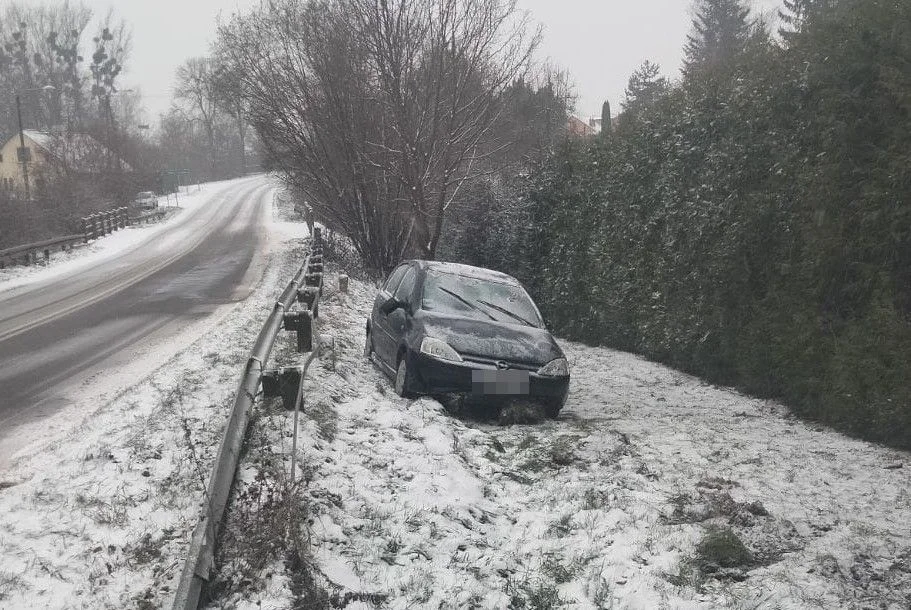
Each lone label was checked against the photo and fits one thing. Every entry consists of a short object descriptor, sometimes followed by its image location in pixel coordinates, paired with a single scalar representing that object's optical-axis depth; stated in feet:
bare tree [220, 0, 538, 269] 48.62
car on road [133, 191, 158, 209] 158.05
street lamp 99.62
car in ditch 22.93
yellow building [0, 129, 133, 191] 118.73
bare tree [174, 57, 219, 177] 262.06
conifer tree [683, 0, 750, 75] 162.61
